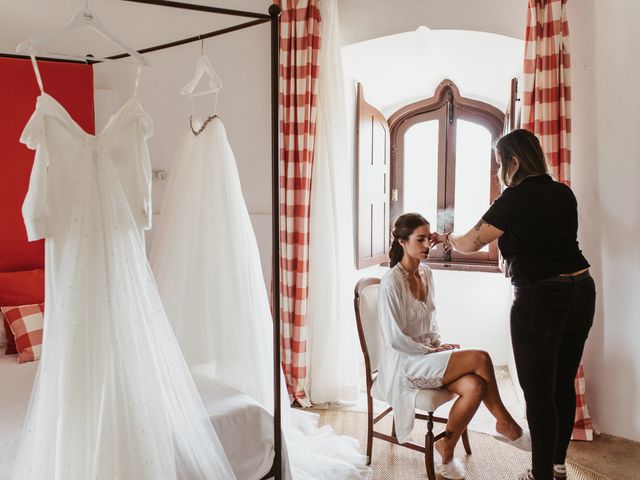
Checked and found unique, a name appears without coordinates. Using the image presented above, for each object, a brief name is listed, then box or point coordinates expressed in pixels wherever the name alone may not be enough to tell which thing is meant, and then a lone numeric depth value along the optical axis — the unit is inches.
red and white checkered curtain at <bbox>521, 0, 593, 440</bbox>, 119.0
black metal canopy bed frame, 81.6
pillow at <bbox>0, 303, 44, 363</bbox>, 110.3
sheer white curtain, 143.1
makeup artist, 88.7
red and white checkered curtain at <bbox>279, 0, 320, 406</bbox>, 138.7
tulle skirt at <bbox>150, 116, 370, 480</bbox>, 102.3
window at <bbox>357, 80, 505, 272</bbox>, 187.9
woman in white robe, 102.0
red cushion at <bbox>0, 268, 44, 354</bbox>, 123.8
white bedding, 81.3
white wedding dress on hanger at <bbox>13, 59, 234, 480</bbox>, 65.2
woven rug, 107.3
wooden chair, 111.7
